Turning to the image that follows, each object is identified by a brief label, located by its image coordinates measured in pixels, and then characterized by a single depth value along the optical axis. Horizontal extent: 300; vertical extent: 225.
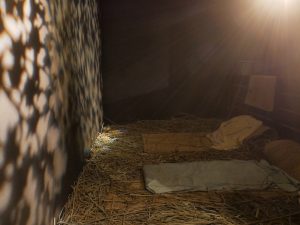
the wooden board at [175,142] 3.61
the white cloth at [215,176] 2.54
